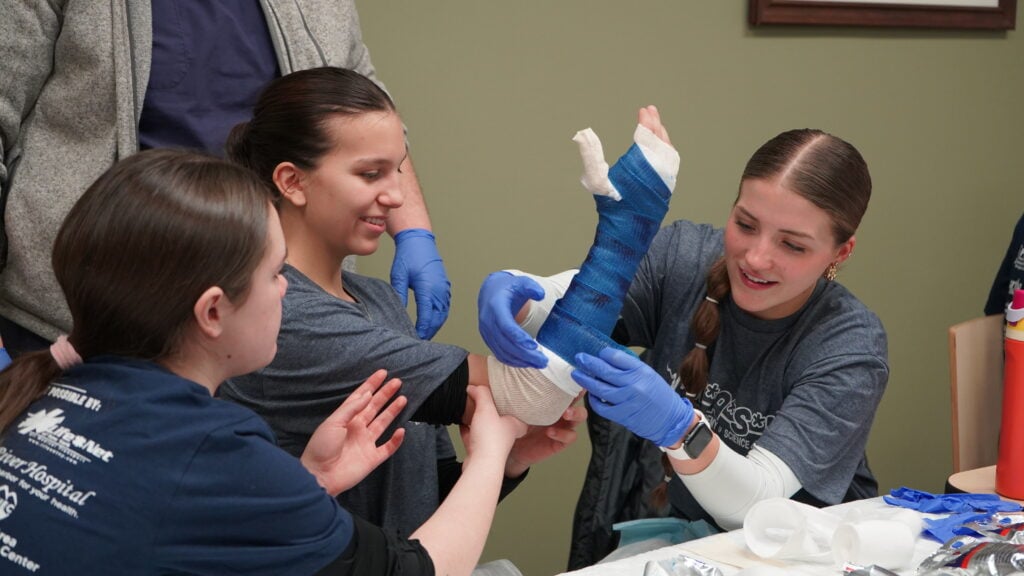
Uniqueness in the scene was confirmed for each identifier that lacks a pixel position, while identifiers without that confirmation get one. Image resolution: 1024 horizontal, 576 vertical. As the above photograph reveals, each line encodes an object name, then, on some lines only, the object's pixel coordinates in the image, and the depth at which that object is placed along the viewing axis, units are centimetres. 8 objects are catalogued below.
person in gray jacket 152
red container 158
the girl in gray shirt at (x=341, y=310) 130
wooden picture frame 269
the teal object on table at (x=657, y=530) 162
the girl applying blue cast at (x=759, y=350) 142
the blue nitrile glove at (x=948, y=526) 136
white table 124
